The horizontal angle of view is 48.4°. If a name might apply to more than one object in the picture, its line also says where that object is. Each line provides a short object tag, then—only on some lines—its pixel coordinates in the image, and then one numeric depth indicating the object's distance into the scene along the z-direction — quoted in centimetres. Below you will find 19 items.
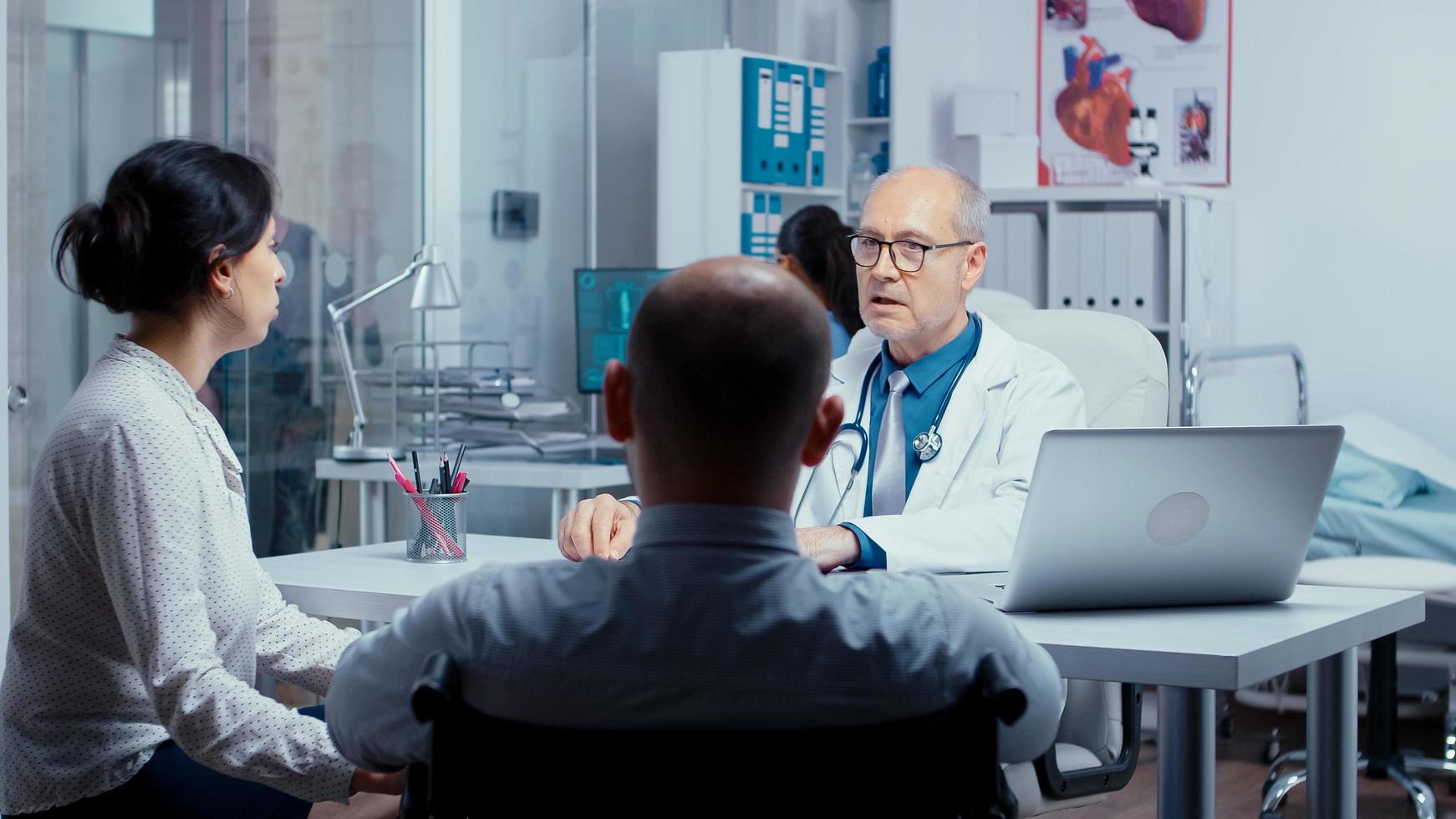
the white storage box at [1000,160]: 559
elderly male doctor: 217
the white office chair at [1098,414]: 169
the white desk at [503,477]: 383
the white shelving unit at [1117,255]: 493
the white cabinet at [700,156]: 524
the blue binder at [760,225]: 533
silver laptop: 152
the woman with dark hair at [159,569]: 153
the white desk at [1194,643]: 144
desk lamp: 390
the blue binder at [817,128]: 558
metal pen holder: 212
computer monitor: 449
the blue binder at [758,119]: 526
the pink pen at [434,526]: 212
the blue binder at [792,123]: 540
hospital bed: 335
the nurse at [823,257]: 377
